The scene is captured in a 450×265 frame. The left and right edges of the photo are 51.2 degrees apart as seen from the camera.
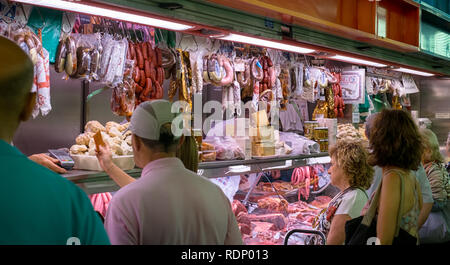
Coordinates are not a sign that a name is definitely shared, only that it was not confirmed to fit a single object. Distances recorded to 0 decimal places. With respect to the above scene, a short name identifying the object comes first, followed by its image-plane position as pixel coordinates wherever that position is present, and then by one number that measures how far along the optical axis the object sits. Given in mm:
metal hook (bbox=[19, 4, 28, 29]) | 2804
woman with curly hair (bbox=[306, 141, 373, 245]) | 3346
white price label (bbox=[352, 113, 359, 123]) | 5906
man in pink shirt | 1991
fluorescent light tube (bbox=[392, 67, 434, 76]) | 5954
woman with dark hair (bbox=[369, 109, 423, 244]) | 2754
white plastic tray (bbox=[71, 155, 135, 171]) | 2738
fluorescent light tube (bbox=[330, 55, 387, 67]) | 4697
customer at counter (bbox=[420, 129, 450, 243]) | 4605
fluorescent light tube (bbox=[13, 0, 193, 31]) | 2422
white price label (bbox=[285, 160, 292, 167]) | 4162
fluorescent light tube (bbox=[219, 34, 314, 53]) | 3440
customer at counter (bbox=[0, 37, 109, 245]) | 1241
